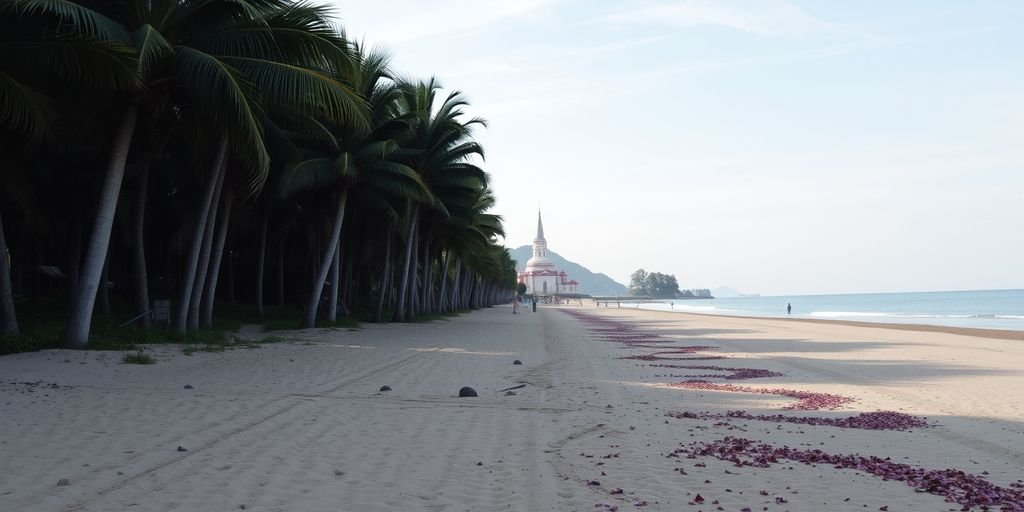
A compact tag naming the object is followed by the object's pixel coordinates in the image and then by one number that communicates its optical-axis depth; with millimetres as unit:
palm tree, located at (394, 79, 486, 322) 32906
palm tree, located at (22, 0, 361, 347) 14438
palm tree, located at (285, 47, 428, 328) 25797
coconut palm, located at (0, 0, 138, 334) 13000
